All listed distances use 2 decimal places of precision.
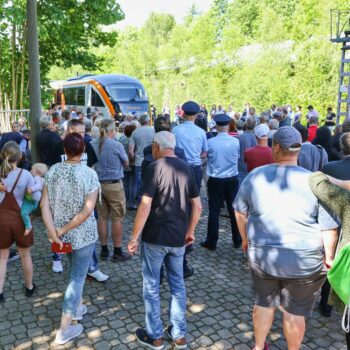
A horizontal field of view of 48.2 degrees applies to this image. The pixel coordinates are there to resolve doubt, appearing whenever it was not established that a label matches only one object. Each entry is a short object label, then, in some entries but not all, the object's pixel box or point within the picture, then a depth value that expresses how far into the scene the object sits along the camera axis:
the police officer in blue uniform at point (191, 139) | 5.51
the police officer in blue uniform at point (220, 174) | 5.50
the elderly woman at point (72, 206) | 3.39
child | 4.02
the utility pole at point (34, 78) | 6.70
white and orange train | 18.95
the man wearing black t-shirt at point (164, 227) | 3.27
